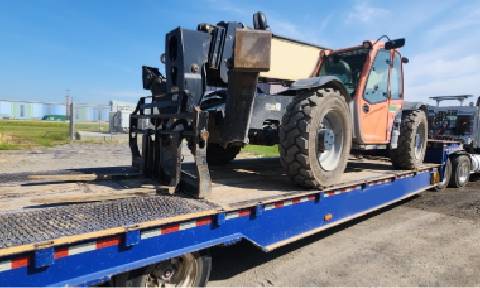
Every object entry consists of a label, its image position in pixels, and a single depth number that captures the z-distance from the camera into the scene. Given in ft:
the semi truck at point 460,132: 32.78
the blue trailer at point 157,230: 8.37
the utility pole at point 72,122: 61.72
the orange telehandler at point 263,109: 13.76
